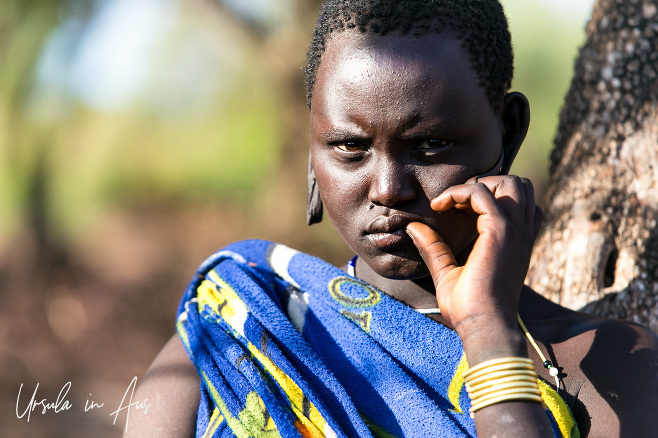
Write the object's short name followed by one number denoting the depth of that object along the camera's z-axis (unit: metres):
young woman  2.33
